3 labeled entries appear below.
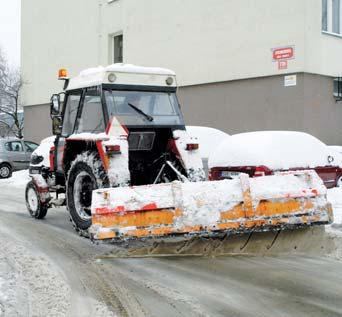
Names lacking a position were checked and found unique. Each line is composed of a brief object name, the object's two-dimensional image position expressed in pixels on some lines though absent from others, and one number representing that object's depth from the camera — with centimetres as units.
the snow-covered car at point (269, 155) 868
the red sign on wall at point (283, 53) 1449
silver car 1898
